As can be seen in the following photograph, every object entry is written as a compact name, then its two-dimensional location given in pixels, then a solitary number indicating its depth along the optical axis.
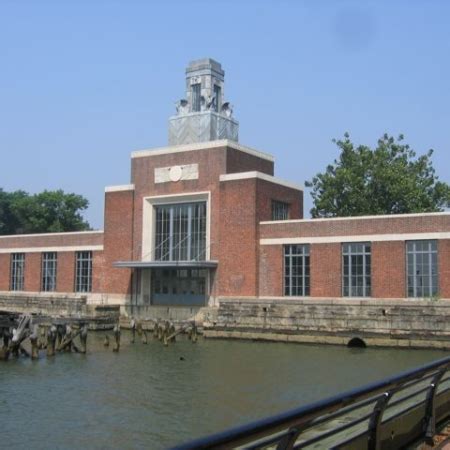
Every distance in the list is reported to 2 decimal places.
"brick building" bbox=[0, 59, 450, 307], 29.30
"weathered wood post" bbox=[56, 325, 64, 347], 25.70
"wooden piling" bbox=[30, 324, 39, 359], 22.69
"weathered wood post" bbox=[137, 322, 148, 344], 30.49
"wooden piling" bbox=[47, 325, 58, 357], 23.80
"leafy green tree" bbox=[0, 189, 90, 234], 71.50
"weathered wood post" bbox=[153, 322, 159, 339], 30.98
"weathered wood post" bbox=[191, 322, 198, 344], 29.72
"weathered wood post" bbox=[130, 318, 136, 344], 30.51
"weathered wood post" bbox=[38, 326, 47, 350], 26.04
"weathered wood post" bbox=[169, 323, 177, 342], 29.18
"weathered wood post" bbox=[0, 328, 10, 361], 22.25
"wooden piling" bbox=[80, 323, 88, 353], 24.69
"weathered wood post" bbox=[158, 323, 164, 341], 29.73
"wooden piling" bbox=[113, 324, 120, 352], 25.39
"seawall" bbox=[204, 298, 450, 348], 25.95
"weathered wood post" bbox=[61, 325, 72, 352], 25.23
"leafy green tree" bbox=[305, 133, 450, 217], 46.50
